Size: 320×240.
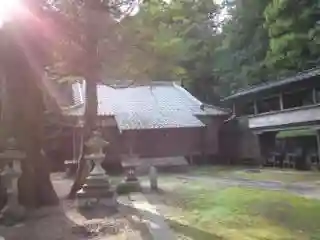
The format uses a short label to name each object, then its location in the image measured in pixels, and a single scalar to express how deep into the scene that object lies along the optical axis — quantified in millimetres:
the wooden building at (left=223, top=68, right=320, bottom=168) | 12544
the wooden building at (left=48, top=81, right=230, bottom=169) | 15981
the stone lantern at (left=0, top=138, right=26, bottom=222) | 6655
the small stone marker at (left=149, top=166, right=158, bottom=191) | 9994
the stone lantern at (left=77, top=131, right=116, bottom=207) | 7686
